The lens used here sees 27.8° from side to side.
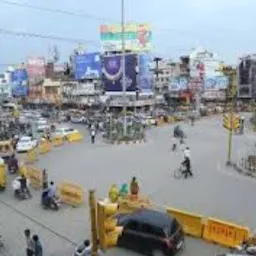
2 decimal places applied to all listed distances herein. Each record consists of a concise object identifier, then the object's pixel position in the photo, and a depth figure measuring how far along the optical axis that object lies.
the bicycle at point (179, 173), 26.07
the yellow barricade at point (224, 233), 15.45
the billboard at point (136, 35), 82.75
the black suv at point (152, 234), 14.84
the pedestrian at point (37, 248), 14.73
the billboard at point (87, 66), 88.25
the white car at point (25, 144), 40.09
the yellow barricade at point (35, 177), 25.20
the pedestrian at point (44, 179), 22.76
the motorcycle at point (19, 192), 23.03
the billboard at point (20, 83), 104.81
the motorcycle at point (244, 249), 14.00
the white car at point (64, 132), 44.39
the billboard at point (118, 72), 70.25
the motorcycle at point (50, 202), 20.88
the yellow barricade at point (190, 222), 16.69
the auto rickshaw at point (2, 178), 24.84
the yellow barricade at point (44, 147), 37.38
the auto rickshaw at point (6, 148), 38.86
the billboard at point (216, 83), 93.75
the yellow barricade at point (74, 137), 44.17
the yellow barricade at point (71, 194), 21.23
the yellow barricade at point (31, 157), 33.76
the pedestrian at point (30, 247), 14.98
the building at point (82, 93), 85.81
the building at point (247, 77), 89.06
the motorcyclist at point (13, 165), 28.86
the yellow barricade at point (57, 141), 41.25
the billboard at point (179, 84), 92.75
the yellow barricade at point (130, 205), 18.94
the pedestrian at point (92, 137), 42.16
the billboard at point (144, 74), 71.38
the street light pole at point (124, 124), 40.91
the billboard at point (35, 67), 104.50
